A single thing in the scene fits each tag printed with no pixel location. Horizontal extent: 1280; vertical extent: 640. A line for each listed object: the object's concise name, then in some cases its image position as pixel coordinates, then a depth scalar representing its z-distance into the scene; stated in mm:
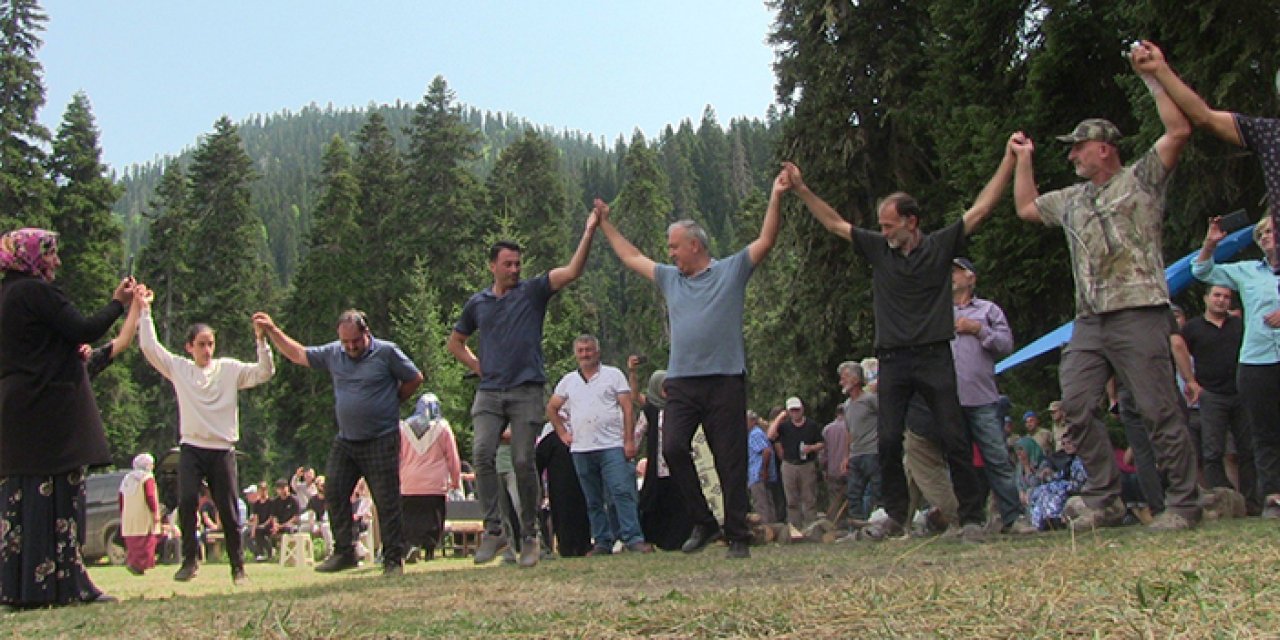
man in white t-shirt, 10883
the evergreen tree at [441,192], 66375
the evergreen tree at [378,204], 66625
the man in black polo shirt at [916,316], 7293
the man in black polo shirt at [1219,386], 9914
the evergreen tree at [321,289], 63781
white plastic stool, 18062
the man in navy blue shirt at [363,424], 8500
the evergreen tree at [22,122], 48250
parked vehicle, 22641
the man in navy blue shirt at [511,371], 8531
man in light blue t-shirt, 7383
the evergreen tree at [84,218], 49688
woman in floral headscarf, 6469
